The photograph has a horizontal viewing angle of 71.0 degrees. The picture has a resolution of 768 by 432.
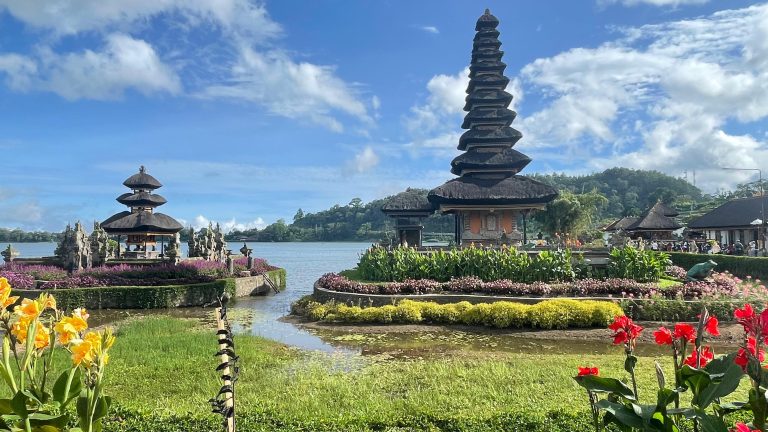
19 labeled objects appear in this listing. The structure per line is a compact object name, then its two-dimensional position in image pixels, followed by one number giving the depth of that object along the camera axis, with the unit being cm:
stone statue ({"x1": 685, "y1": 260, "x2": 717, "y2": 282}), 1767
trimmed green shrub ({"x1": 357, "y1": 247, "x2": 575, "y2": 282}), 1909
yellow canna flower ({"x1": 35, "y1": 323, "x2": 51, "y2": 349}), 301
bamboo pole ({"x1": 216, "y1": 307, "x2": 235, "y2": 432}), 297
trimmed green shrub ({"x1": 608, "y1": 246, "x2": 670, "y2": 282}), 1877
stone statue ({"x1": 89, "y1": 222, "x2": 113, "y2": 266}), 3142
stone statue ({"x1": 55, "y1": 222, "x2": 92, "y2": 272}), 2553
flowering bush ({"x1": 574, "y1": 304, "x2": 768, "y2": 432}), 276
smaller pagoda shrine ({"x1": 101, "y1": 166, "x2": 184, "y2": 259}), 3491
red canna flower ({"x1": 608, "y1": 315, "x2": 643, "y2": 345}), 355
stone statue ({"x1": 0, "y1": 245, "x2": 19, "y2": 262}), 2702
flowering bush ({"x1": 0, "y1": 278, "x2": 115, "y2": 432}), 274
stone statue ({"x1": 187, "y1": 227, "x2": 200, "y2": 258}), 3606
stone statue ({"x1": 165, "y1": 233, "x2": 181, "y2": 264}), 2975
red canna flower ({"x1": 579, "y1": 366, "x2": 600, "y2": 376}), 356
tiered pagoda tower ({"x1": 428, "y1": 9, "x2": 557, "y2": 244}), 3100
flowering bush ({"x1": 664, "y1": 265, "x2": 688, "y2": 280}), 2069
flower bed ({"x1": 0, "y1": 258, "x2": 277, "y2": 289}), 2300
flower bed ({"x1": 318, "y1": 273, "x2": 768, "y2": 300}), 1558
